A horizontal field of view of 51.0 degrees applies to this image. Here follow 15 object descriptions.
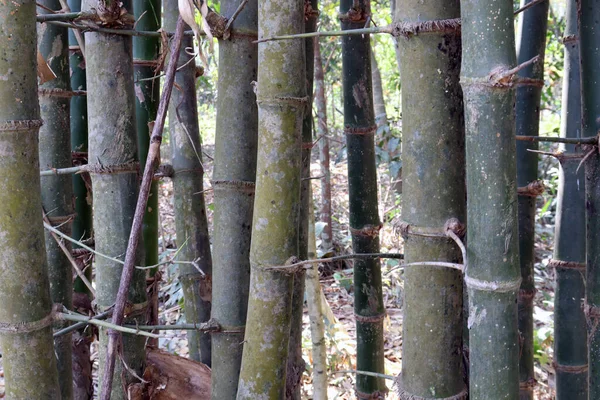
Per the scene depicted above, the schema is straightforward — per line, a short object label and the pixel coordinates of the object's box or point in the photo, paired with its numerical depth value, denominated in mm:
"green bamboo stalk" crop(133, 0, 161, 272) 1523
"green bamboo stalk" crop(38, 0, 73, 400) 1357
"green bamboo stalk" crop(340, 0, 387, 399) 1617
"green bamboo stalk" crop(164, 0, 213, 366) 1531
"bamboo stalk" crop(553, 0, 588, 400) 1518
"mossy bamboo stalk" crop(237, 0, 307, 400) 967
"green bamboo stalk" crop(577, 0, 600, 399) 1067
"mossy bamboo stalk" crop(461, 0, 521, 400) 723
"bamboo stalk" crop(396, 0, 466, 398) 854
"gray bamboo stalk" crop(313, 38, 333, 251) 3088
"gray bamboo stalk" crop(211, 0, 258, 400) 1103
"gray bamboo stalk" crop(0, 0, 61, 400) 947
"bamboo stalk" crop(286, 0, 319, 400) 1331
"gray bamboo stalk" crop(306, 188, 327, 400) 1927
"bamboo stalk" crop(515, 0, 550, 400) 1480
